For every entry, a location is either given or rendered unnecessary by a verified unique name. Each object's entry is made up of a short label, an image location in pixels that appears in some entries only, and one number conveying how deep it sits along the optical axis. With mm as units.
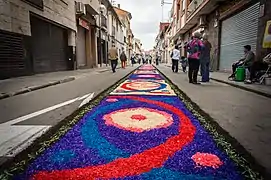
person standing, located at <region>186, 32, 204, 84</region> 7670
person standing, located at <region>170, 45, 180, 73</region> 14506
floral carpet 1695
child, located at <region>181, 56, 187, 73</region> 15509
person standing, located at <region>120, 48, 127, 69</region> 22656
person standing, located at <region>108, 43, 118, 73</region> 15516
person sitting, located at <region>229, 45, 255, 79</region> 7988
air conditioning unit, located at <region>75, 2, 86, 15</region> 16781
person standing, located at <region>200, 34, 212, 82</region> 8336
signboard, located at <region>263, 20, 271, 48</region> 7246
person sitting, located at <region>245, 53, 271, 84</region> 7523
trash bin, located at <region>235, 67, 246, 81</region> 8102
